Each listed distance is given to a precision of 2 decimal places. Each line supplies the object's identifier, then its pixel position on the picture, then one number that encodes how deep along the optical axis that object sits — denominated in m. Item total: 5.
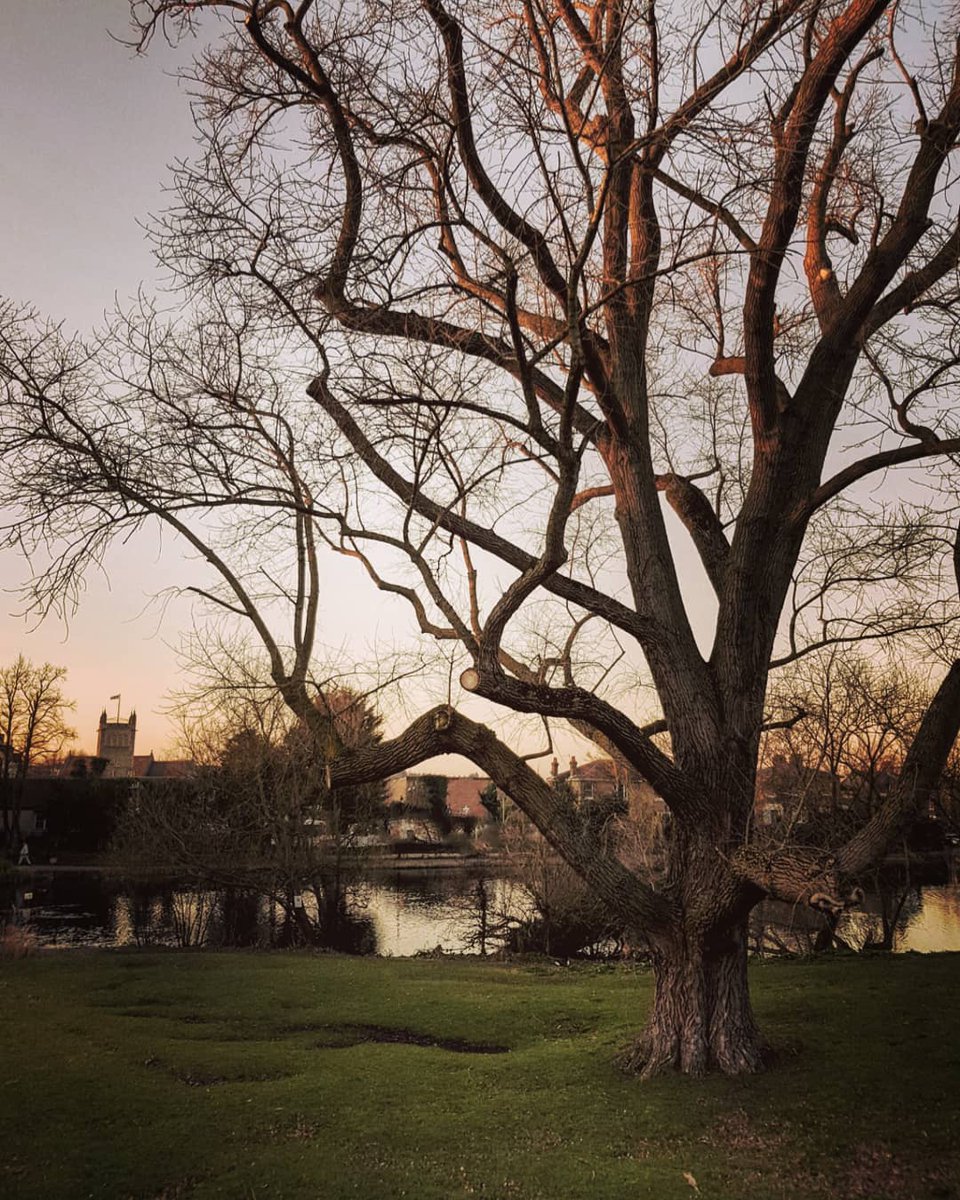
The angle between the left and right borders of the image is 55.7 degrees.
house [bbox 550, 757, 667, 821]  22.38
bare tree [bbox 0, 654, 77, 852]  41.72
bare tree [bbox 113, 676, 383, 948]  22.12
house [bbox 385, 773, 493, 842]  46.53
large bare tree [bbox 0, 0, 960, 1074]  5.79
